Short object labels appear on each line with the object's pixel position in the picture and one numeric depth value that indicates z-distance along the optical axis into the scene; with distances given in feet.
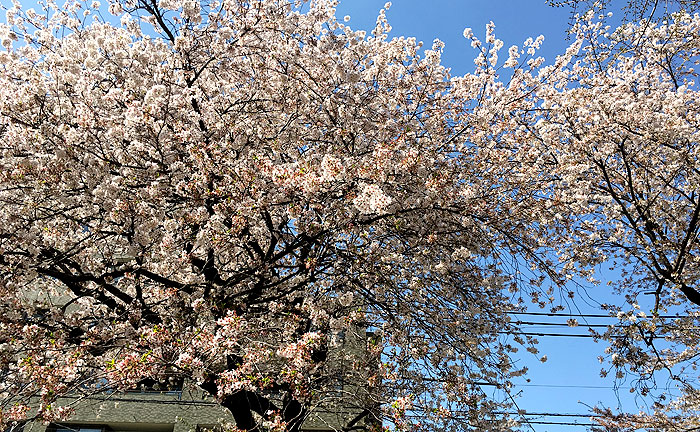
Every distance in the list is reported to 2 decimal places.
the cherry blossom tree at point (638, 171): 28.94
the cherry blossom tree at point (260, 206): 21.48
